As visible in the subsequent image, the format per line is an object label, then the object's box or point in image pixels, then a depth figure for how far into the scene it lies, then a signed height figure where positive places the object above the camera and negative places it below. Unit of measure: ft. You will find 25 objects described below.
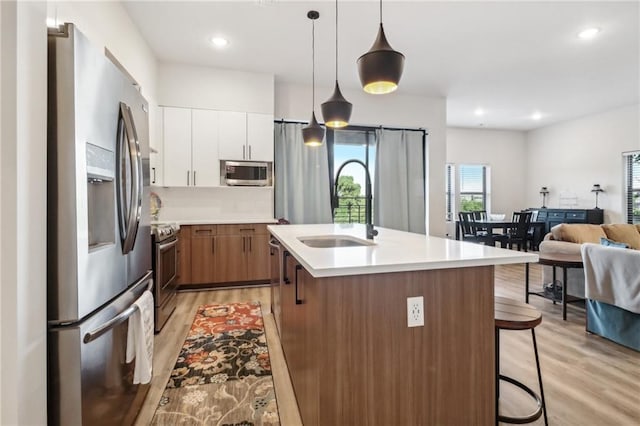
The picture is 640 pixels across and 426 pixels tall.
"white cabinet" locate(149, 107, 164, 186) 13.18 +2.46
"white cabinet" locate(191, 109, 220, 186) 14.02 +2.87
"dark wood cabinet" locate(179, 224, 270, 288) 13.24 -1.88
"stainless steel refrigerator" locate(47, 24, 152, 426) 3.58 -0.28
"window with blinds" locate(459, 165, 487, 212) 26.61 +2.03
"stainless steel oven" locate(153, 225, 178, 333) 9.32 -1.92
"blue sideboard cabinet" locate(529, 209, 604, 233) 21.44 -0.37
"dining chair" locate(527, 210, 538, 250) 22.93 -1.69
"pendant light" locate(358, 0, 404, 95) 5.45 +2.57
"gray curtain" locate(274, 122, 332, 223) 16.61 +1.83
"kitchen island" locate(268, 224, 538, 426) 4.14 -1.77
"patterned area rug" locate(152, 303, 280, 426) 5.66 -3.62
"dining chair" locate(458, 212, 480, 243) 20.52 -1.05
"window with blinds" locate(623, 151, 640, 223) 20.34 +1.67
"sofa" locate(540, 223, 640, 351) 7.75 -2.10
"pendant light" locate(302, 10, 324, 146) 9.71 +2.47
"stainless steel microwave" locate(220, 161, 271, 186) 14.21 +1.77
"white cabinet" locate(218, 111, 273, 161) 14.33 +3.48
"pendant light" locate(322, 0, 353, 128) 7.93 +2.57
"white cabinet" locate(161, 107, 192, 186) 13.69 +2.88
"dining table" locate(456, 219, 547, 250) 19.85 -1.03
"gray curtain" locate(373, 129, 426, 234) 18.38 +1.78
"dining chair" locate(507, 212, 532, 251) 19.99 -1.28
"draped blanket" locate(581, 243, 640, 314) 7.69 -1.68
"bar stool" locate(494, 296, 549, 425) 4.97 -1.75
